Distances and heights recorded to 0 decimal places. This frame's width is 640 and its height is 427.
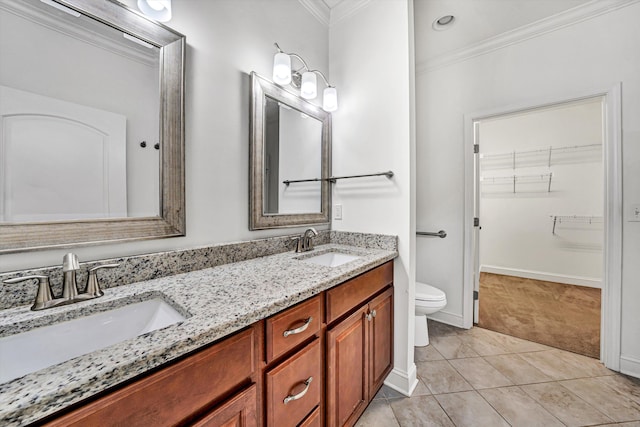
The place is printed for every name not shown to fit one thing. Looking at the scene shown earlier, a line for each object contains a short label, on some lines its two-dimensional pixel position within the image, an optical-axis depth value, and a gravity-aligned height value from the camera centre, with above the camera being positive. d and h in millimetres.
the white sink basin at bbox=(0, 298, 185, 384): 595 -348
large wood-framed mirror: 749 +308
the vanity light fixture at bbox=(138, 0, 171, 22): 924 +776
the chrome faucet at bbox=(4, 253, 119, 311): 704 -234
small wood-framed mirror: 1391 +344
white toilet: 1894 -734
